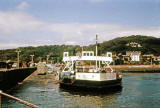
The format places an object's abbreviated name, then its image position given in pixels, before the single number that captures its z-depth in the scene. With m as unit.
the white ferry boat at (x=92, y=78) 35.44
